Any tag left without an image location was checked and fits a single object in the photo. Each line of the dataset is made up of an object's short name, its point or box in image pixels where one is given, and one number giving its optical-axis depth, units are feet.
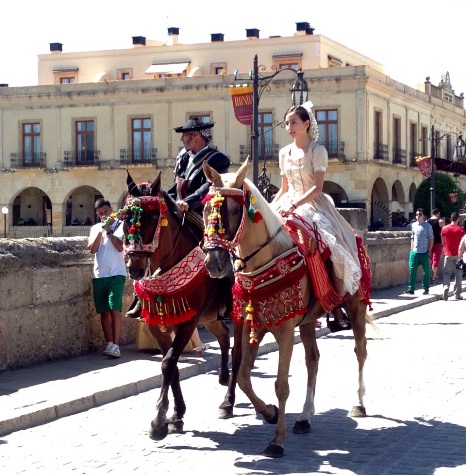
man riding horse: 25.34
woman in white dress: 24.07
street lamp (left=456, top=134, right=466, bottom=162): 116.26
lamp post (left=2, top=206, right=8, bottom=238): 163.23
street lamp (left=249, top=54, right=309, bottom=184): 62.18
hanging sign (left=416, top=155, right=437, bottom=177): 133.28
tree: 156.46
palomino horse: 20.56
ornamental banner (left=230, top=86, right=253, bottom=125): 81.15
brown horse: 23.03
